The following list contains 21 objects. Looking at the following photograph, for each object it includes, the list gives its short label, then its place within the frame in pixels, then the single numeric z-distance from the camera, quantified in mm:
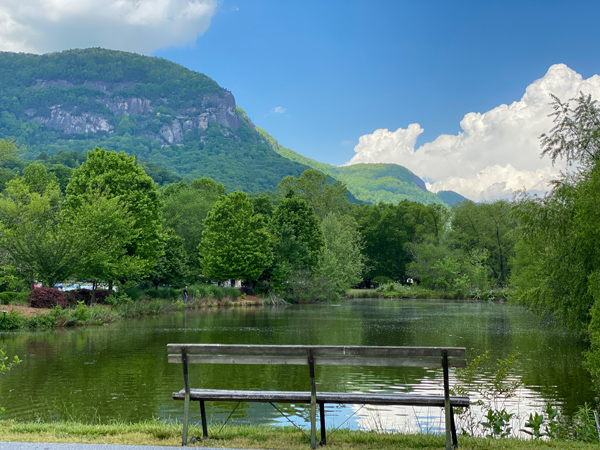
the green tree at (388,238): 94375
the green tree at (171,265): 48188
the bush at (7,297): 30950
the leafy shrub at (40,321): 28562
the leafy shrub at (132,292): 41656
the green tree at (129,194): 41781
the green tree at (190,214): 63969
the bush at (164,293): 45206
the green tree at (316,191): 92562
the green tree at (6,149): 78062
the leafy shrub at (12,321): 27875
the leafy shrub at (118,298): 37844
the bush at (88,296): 34416
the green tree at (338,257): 66188
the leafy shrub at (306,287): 61781
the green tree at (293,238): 61750
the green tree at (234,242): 56688
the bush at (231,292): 54866
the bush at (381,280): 90688
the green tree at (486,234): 77312
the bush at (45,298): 31141
